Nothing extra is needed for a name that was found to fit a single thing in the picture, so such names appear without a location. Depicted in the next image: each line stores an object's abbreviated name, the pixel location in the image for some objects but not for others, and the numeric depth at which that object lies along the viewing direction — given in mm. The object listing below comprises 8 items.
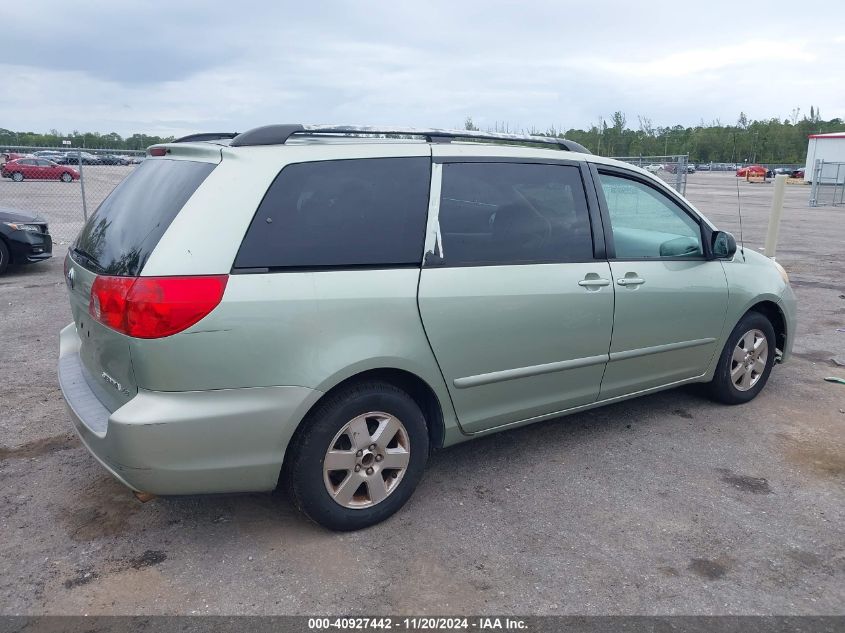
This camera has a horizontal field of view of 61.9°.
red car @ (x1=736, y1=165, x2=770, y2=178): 55500
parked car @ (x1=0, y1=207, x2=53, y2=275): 9461
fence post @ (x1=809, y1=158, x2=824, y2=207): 27141
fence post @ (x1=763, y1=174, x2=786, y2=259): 8930
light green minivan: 2812
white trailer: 46688
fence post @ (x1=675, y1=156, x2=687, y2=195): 14094
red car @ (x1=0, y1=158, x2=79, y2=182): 22611
